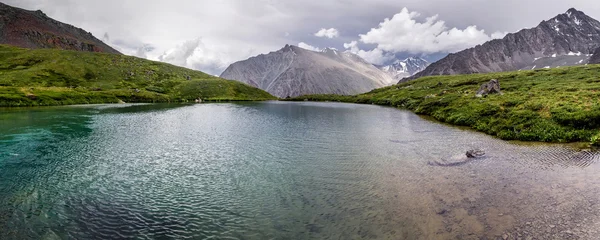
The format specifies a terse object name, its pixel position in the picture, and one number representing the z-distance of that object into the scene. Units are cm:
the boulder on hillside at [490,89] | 8788
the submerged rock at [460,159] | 3286
